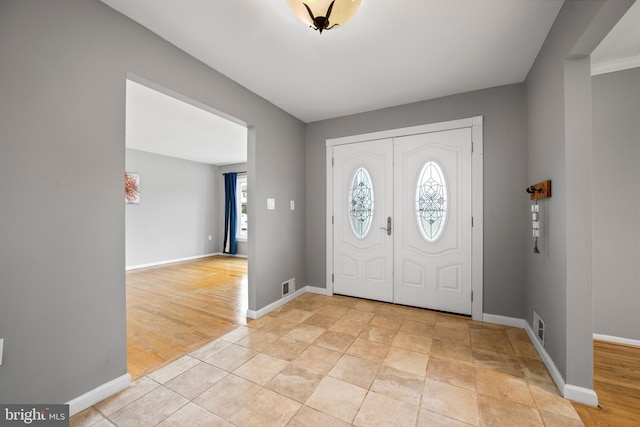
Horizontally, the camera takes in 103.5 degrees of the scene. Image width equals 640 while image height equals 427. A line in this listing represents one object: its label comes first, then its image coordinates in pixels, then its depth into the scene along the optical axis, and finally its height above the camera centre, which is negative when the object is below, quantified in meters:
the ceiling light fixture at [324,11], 1.44 +1.19
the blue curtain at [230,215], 7.09 -0.04
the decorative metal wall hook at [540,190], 1.87 +0.19
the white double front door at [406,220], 2.92 -0.08
